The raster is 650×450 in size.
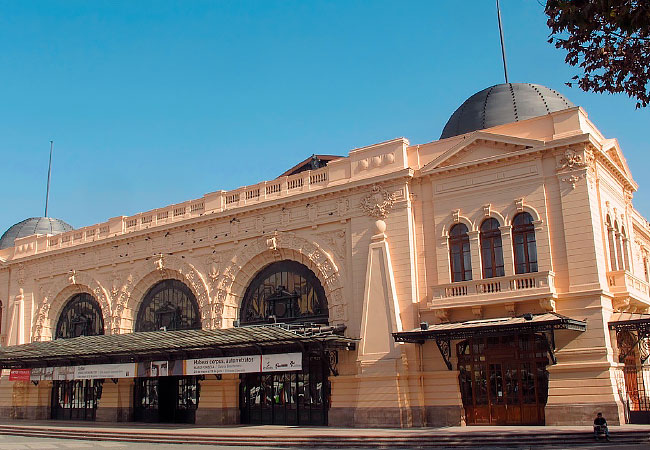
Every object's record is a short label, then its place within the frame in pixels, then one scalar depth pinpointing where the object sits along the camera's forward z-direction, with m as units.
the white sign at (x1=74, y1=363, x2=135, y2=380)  33.75
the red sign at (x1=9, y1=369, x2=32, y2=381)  38.69
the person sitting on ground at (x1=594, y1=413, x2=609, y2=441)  20.66
